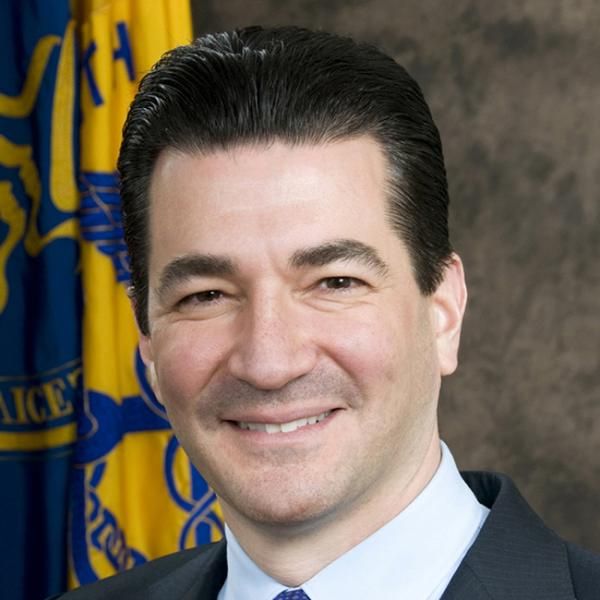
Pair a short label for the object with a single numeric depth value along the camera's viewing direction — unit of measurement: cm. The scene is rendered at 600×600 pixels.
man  346
